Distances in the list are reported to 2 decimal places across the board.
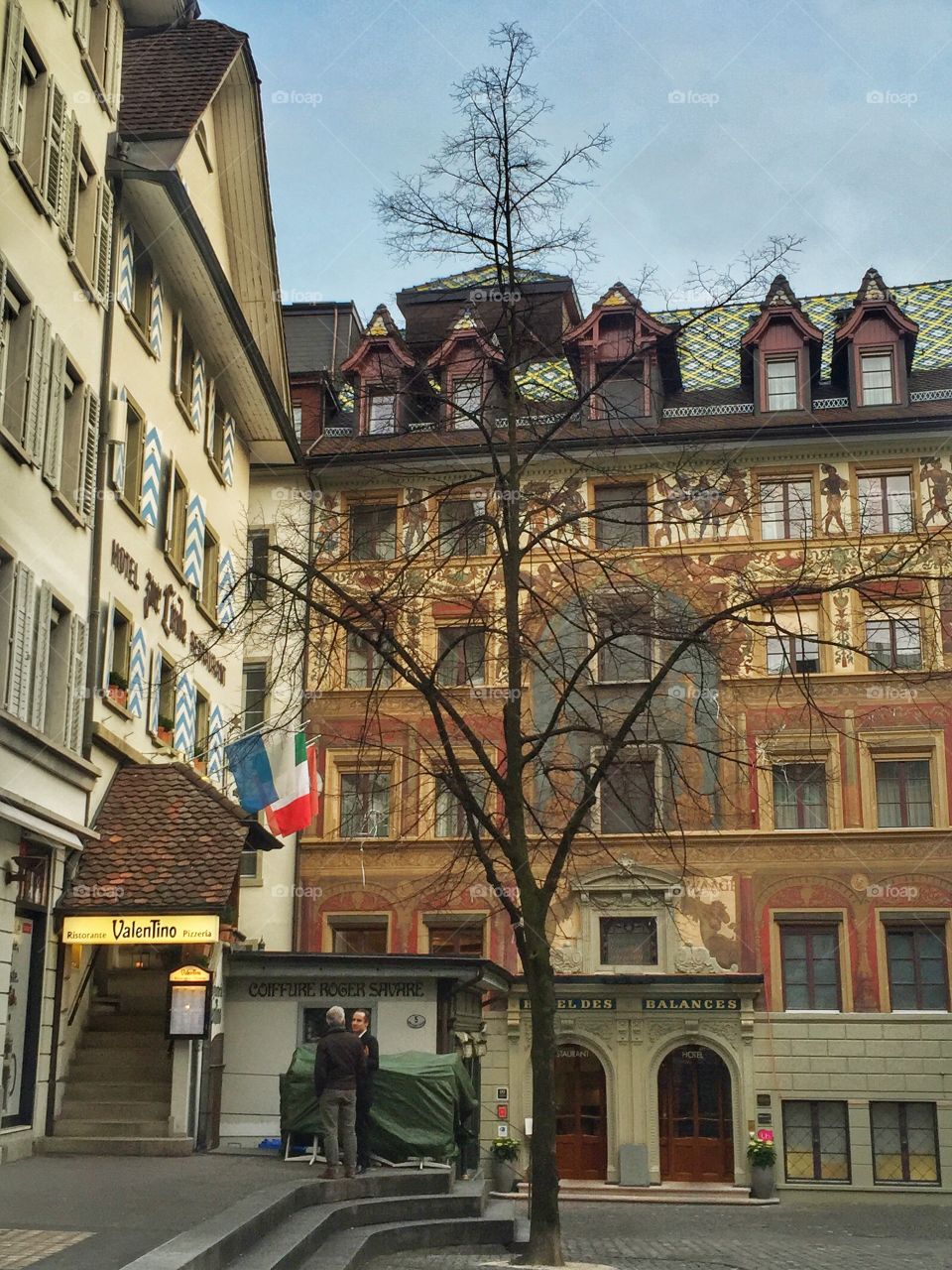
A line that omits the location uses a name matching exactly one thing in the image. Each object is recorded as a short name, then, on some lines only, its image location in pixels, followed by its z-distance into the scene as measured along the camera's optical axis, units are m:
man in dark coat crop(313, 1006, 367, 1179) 17.39
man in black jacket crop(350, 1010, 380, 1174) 18.62
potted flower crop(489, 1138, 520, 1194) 33.81
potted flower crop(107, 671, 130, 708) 23.31
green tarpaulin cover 19.52
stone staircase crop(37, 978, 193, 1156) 19.83
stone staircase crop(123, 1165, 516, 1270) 11.60
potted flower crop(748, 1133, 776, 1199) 33.97
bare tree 15.87
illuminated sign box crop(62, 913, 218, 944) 20.56
